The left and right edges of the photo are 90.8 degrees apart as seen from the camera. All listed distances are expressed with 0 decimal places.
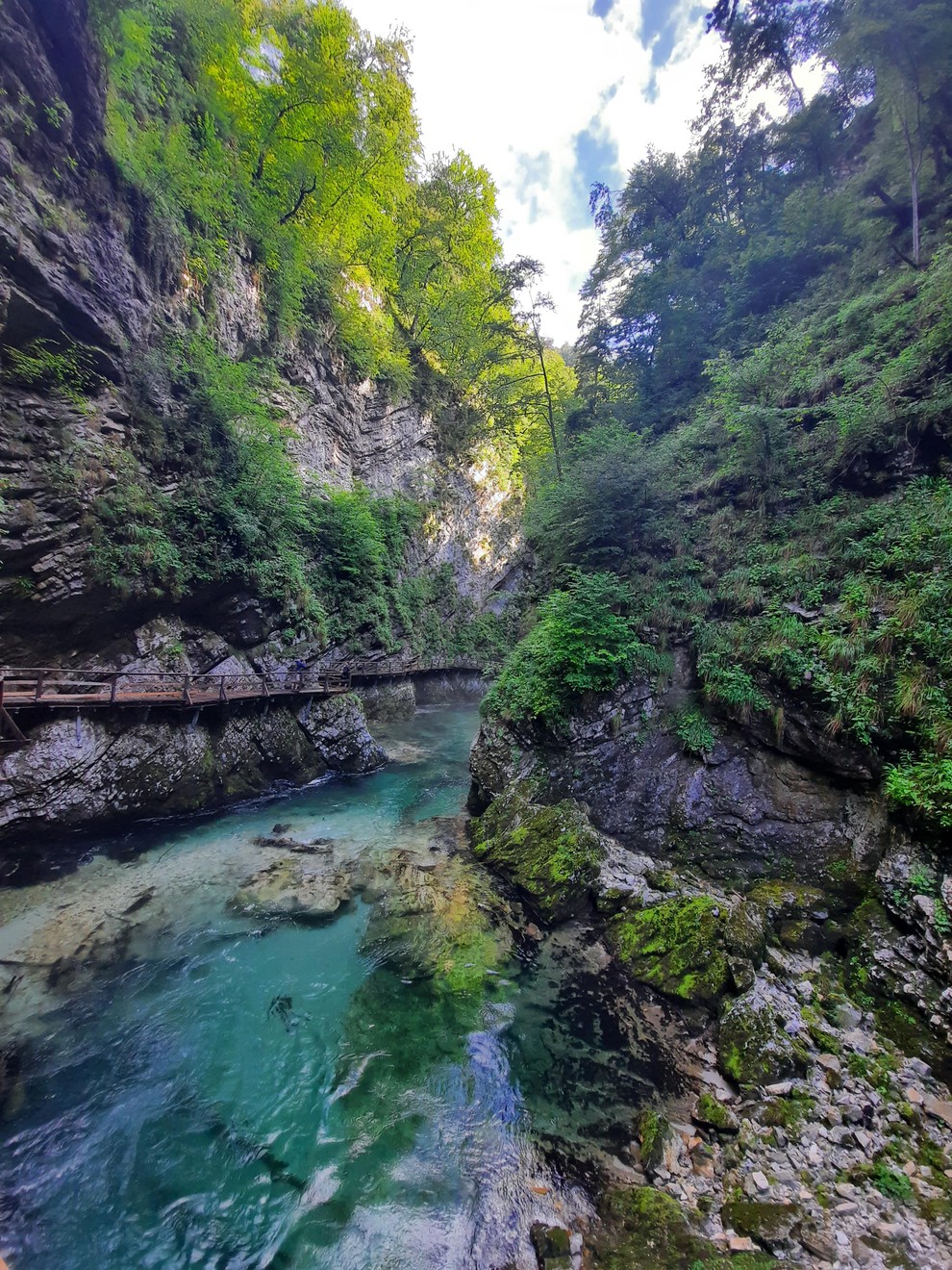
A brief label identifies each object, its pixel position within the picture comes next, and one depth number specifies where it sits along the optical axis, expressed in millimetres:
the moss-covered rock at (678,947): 5832
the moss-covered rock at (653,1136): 4273
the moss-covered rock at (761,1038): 4797
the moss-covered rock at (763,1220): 3529
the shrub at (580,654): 9609
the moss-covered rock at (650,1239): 3453
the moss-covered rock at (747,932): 5895
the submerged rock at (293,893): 7719
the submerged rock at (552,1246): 3611
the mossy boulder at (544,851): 7617
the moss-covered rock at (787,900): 6312
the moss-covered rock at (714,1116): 4449
